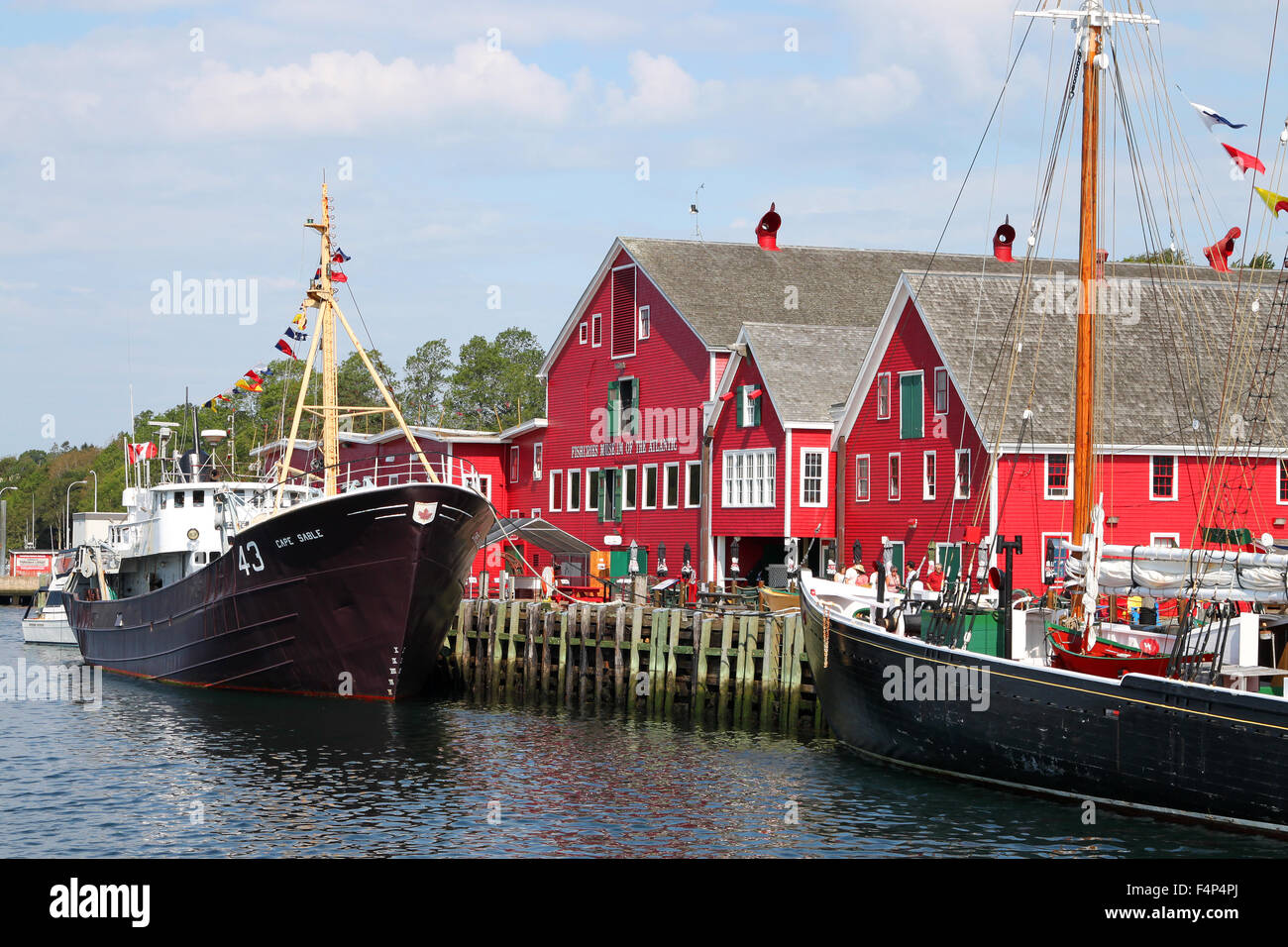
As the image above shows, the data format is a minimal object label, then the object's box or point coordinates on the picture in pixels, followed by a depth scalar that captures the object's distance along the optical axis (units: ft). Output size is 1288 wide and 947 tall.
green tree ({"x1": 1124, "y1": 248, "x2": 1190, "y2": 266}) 221.91
